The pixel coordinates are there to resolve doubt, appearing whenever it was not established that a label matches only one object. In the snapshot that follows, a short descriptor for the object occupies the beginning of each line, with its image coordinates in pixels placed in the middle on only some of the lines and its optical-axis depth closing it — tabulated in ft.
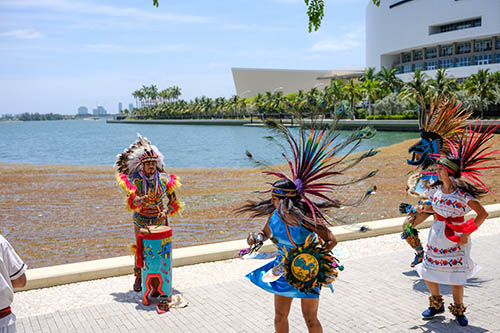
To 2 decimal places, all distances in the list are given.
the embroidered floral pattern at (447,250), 17.53
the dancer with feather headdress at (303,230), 13.51
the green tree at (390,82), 272.82
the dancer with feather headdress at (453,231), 17.17
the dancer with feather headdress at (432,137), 21.84
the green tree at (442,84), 216.00
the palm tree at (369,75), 285.84
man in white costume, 10.93
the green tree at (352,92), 263.49
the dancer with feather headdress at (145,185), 21.52
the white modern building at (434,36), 272.31
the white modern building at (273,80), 505.25
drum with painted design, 20.57
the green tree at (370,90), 258.78
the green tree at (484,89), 195.42
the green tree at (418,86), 214.69
